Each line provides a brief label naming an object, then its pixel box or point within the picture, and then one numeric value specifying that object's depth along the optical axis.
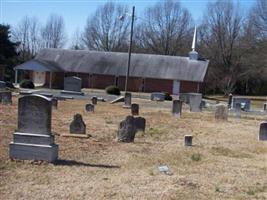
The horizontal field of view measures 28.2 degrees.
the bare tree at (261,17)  68.69
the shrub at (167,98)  49.78
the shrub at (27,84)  54.69
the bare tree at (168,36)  86.38
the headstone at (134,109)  26.31
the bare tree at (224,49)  76.62
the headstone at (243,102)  37.14
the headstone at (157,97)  46.03
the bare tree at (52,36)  98.25
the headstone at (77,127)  15.78
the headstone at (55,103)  26.09
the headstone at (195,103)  32.28
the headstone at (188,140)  15.00
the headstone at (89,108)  25.93
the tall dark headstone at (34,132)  10.83
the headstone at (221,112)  26.59
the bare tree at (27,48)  91.89
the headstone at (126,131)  15.12
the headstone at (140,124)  17.52
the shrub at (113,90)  51.84
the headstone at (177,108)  26.33
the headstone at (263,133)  18.12
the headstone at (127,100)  33.36
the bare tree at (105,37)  91.00
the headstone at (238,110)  30.35
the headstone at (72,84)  43.75
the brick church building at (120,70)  65.19
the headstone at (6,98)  27.53
